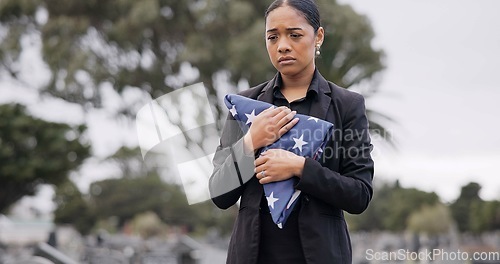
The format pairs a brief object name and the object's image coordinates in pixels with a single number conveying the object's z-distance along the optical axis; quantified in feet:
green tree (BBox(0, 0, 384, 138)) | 60.08
